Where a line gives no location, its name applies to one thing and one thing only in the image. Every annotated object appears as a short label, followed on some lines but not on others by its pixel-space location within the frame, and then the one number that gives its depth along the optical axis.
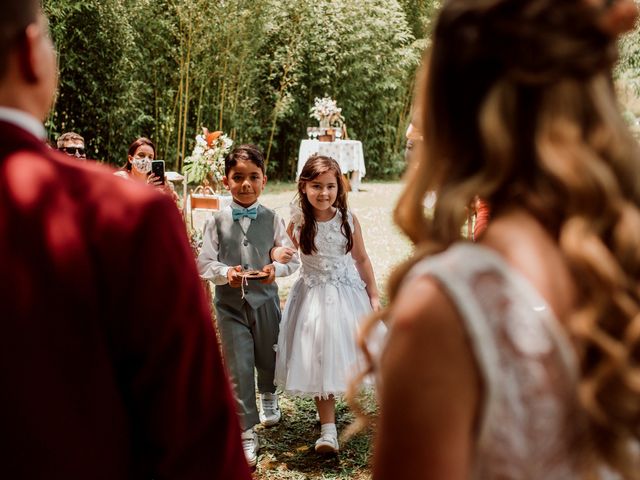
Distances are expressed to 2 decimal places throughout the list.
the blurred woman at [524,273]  0.88
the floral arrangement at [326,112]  15.11
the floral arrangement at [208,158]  6.36
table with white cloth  15.27
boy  3.93
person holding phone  5.19
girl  3.95
